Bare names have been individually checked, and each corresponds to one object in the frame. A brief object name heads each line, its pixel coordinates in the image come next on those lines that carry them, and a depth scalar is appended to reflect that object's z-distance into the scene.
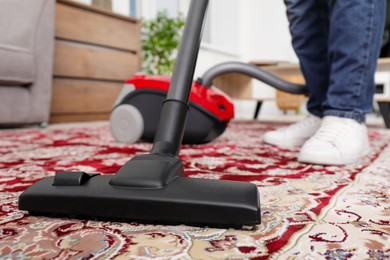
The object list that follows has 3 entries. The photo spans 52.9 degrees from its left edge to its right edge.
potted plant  3.44
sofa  2.15
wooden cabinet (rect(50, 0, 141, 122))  2.79
